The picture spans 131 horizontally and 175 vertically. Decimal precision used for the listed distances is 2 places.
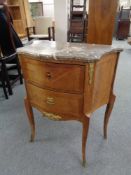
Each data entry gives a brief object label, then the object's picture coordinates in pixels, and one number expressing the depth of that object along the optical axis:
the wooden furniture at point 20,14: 5.47
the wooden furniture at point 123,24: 6.00
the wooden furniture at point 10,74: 2.18
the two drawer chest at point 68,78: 0.92
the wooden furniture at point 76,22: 5.09
